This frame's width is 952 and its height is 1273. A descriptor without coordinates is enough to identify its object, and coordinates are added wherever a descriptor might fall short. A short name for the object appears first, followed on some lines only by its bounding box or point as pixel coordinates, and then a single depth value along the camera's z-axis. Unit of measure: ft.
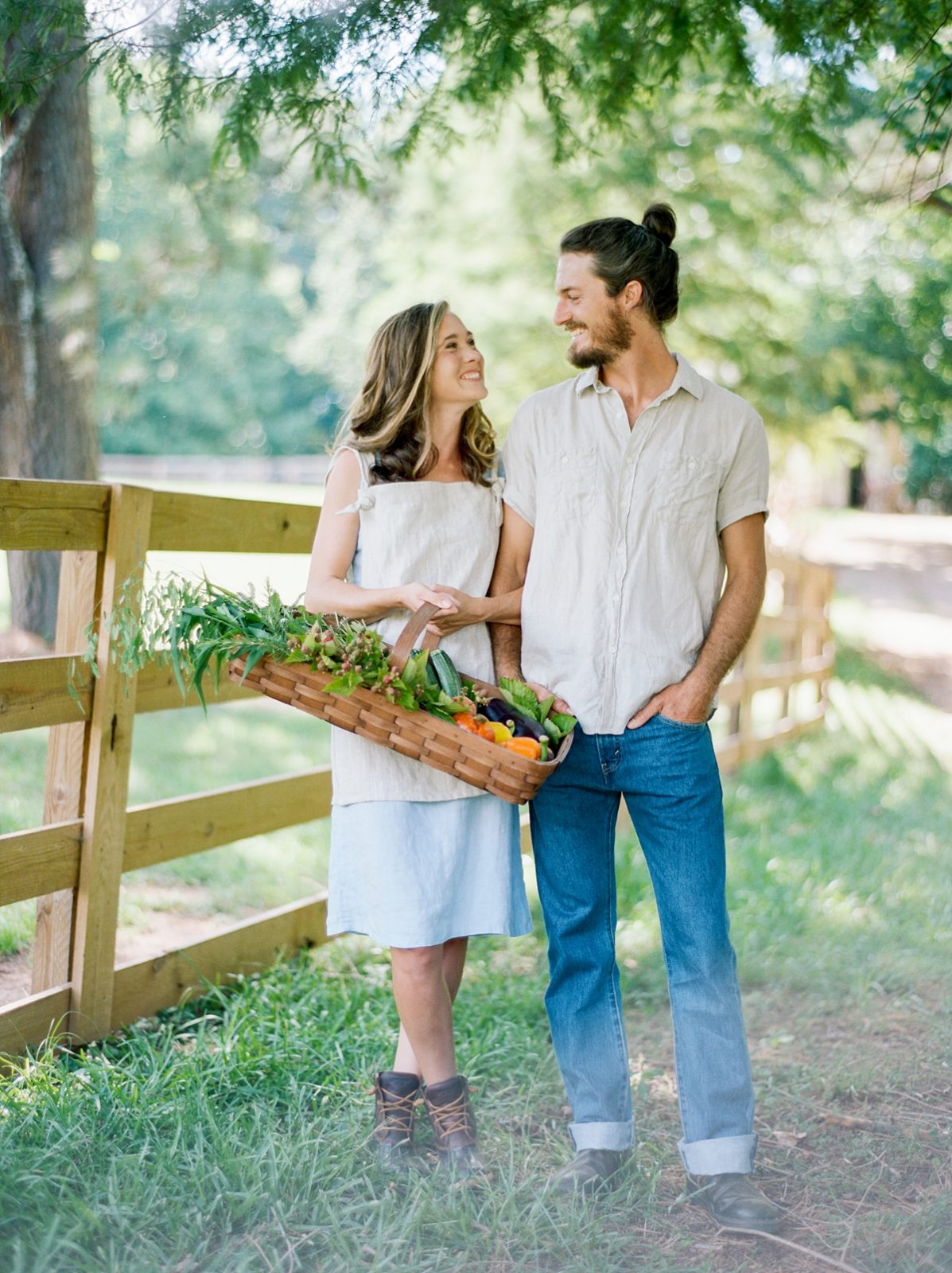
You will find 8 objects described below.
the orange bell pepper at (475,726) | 8.77
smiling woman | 9.48
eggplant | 9.14
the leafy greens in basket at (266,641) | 8.72
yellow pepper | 8.79
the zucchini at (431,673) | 9.34
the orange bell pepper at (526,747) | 8.62
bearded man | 9.50
